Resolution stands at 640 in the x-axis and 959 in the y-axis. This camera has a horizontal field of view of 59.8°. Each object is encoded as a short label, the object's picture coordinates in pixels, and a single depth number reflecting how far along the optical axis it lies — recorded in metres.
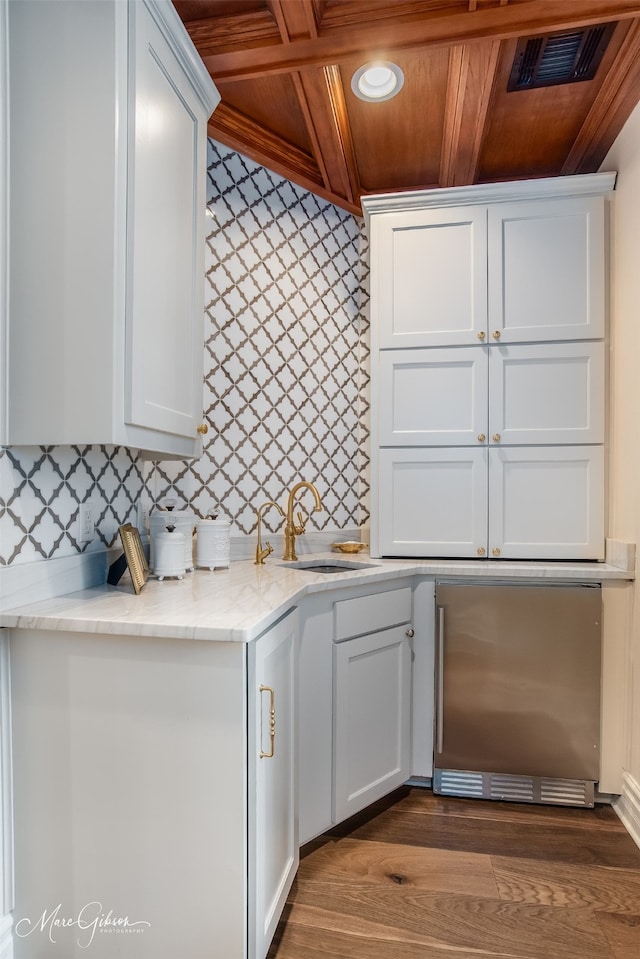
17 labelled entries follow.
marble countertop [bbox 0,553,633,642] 1.22
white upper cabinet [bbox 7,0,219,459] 1.31
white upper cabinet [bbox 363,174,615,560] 2.31
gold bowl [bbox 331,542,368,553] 2.64
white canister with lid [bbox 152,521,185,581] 1.84
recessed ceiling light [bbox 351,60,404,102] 1.90
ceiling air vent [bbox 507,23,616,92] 1.83
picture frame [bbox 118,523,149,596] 1.59
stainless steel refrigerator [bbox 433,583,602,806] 2.14
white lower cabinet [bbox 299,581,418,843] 1.79
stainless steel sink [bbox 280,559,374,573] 2.39
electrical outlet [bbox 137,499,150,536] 2.06
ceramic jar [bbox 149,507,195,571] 1.97
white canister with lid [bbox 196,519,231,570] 2.09
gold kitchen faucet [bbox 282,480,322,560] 2.41
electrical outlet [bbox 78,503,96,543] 1.68
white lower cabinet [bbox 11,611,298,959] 1.20
